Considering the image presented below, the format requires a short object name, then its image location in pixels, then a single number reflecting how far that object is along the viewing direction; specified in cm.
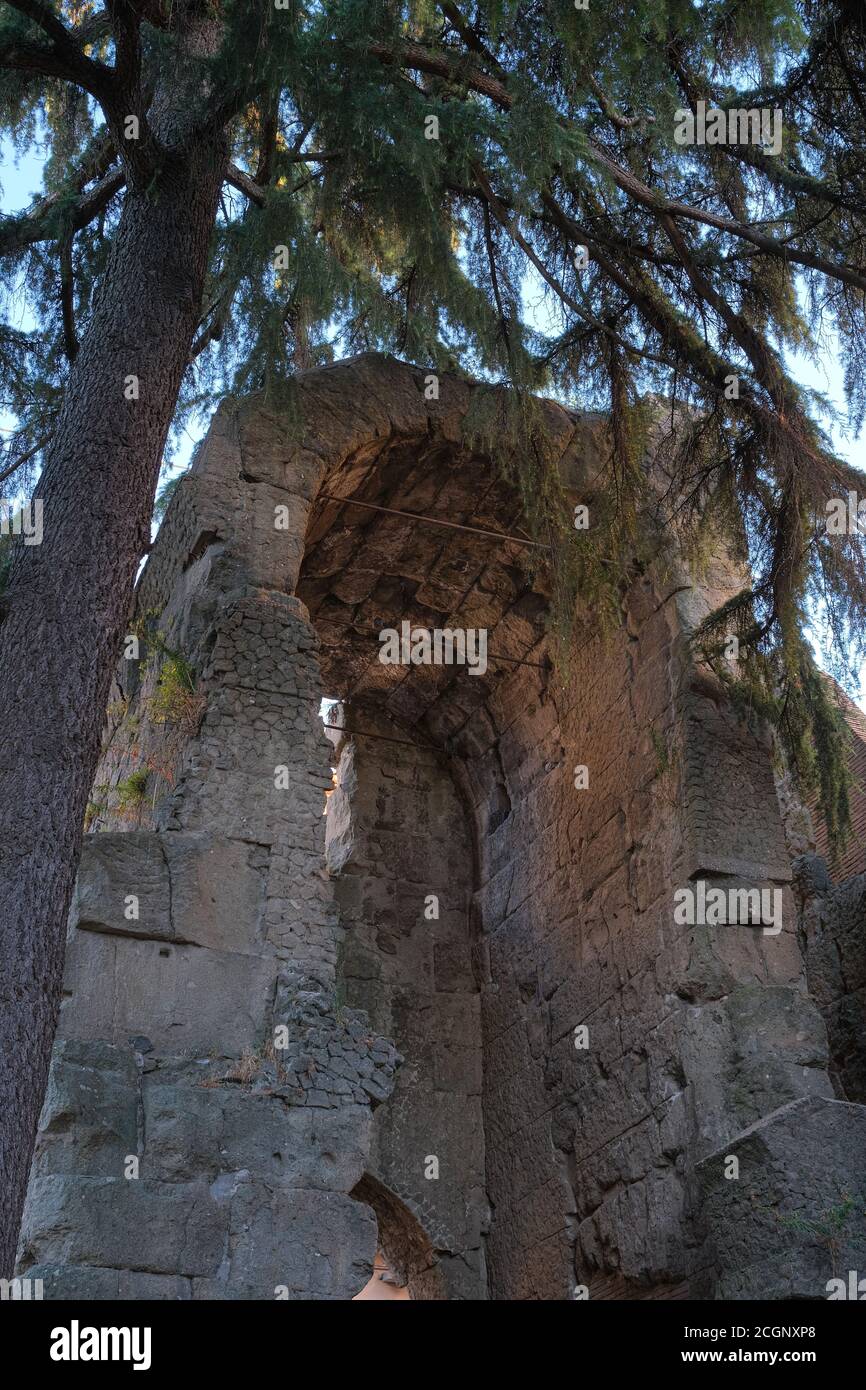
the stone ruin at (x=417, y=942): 618
